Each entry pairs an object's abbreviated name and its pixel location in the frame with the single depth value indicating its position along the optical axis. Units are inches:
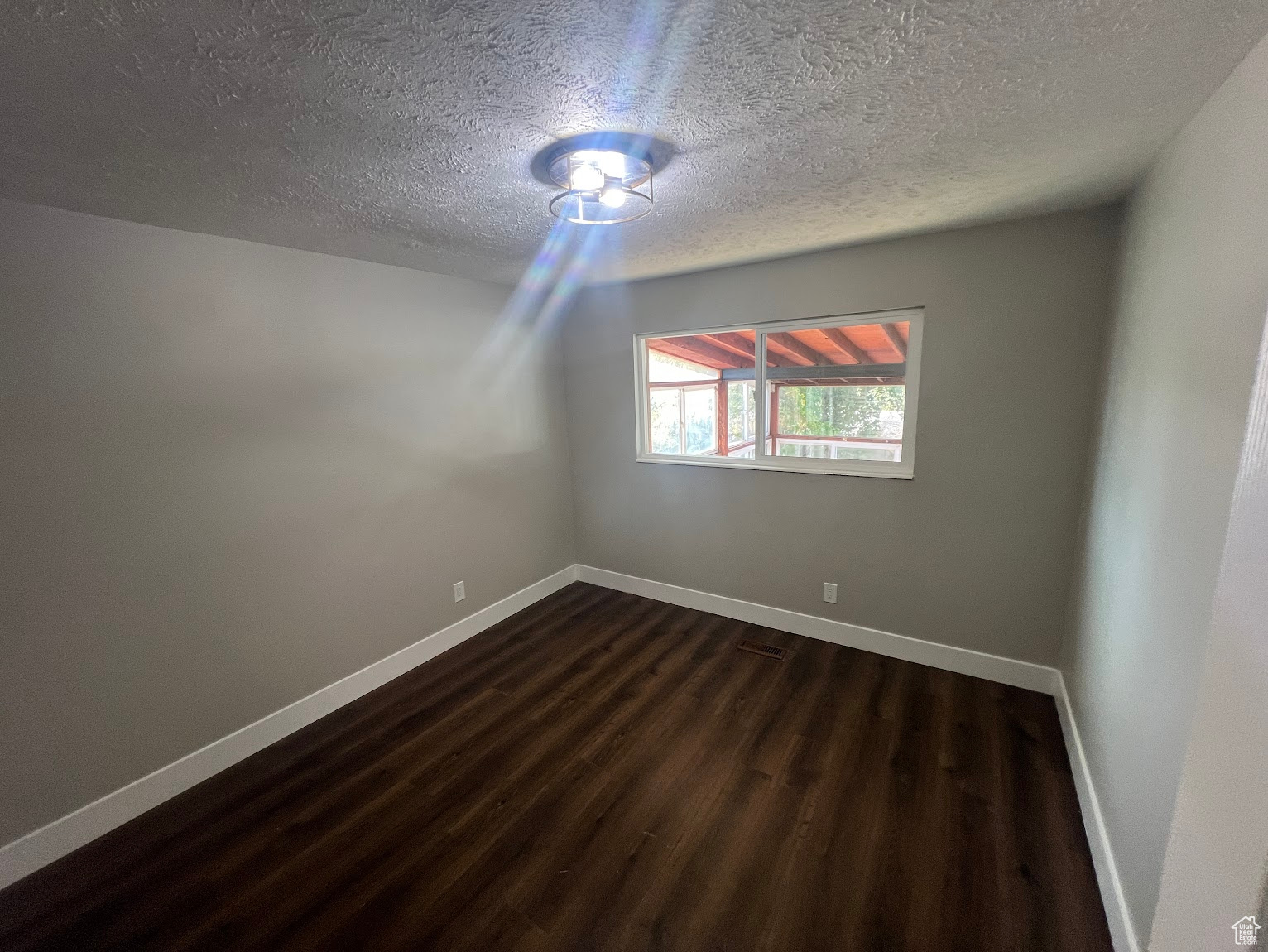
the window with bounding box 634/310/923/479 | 101.0
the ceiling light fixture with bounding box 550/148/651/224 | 54.4
